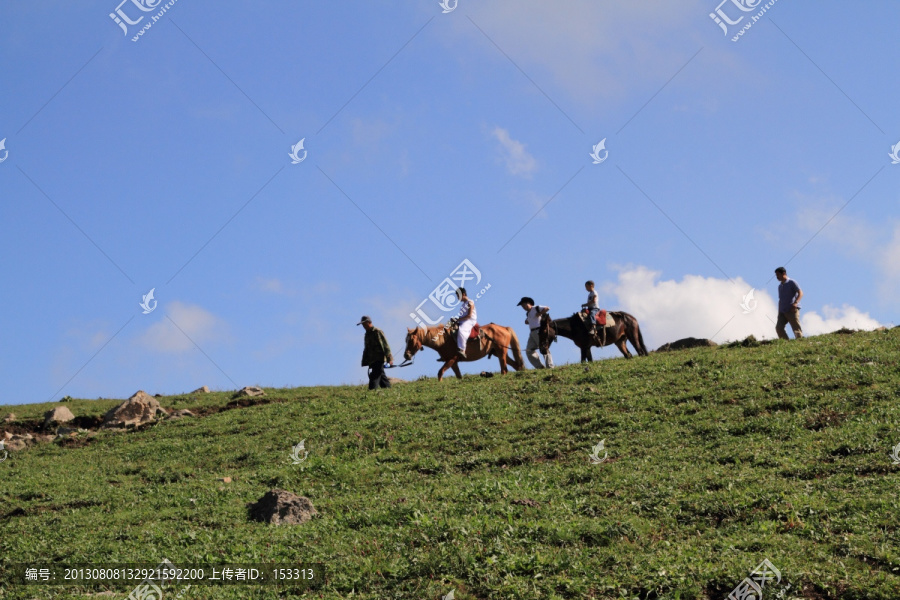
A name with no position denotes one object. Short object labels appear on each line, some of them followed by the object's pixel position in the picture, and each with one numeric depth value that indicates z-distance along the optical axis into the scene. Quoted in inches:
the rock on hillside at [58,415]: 1135.2
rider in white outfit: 1138.7
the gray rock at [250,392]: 1232.8
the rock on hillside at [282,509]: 567.8
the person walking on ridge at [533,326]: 1182.9
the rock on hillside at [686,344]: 1288.1
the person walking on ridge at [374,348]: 1080.2
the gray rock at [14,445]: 978.1
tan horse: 1158.3
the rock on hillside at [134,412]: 1066.1
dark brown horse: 1187.3
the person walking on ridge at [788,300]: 1066.7
